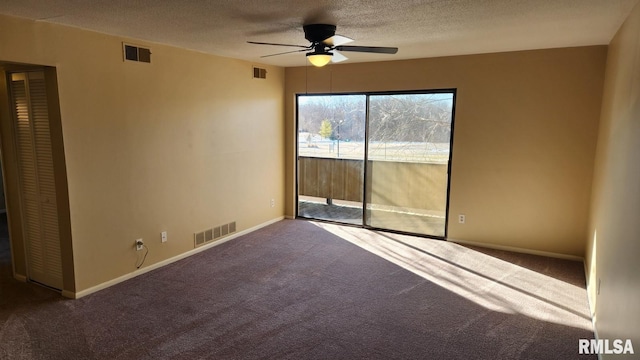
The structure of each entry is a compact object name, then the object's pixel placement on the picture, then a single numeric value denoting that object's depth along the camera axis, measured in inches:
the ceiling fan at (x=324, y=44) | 124.7
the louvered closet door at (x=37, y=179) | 137.8
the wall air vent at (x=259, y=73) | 218.7
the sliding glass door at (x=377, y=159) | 210.4
